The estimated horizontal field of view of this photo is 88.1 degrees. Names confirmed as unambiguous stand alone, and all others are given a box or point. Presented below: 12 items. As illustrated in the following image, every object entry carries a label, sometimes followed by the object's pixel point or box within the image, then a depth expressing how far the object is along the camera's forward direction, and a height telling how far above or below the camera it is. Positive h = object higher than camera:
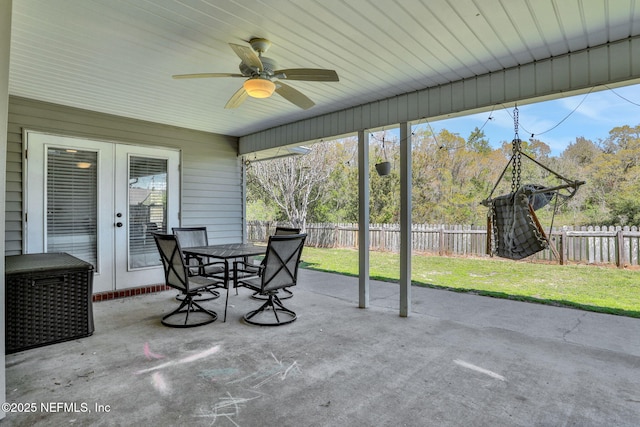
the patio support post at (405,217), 3.85 -0.02
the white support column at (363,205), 4.29 +0.14
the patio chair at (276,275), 3.43 -0.64
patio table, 3.73 -0.44
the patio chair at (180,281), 3.39 -0.72
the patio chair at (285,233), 4.62 -0.25
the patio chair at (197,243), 4.37 -0.41
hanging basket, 4.73 +0.70
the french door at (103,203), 4.09 +0.17
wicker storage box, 2.73 -0.75
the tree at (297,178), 9.79 +1.14
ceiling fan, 2.44 +1.09
